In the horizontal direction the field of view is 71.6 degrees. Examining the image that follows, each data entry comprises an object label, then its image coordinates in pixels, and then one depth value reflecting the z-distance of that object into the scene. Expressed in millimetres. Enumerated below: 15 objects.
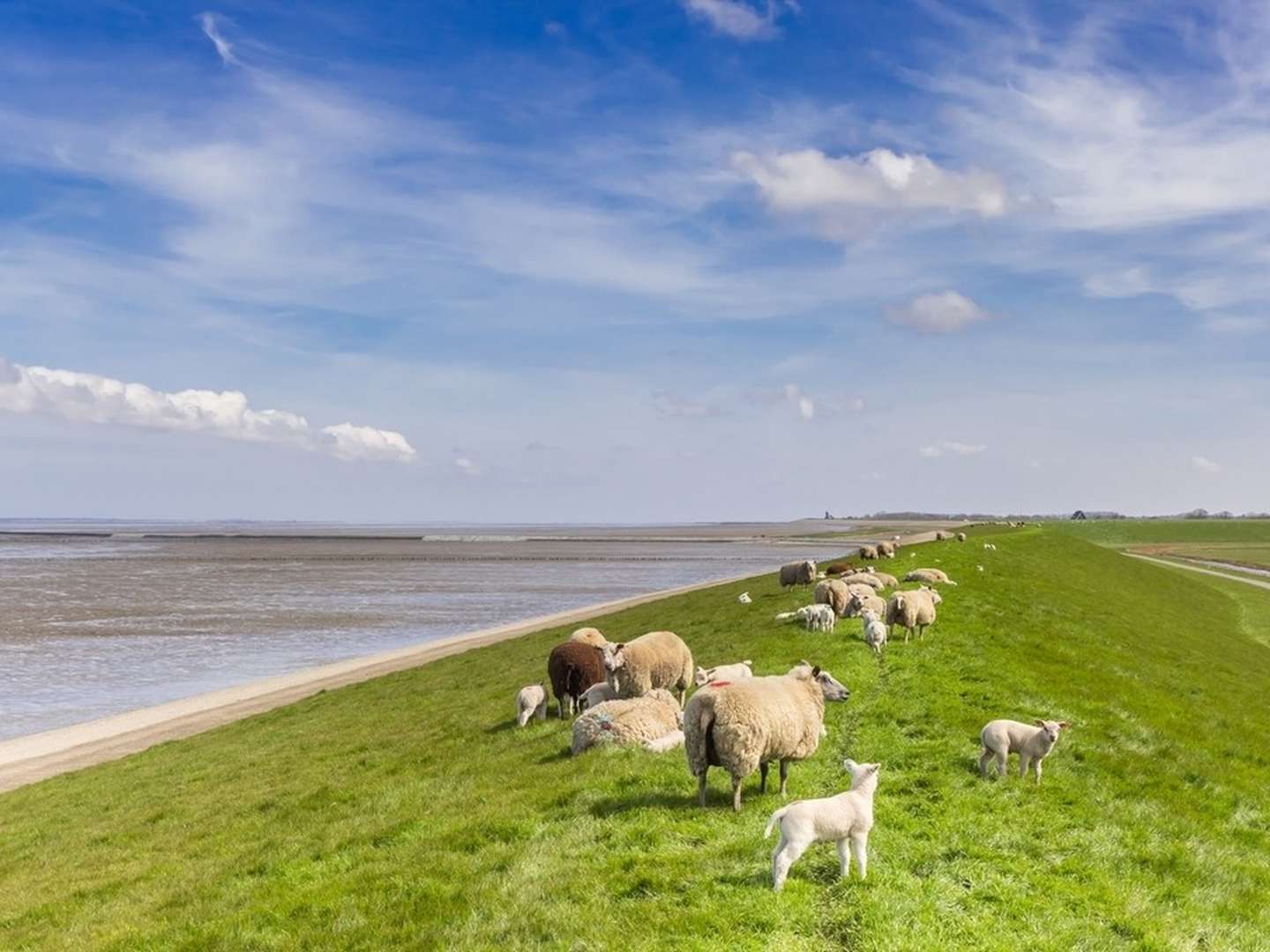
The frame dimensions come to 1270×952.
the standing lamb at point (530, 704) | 21906
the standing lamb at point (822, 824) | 9461
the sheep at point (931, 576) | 39169
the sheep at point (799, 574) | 47219
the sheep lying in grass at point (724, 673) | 17864
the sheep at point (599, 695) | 20438
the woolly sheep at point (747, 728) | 12078
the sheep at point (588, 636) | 24103
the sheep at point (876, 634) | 23875
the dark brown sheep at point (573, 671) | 22078
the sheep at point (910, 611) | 25859
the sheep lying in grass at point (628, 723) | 16781
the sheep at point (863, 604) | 28250
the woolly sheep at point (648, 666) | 20047
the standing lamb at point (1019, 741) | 14320
